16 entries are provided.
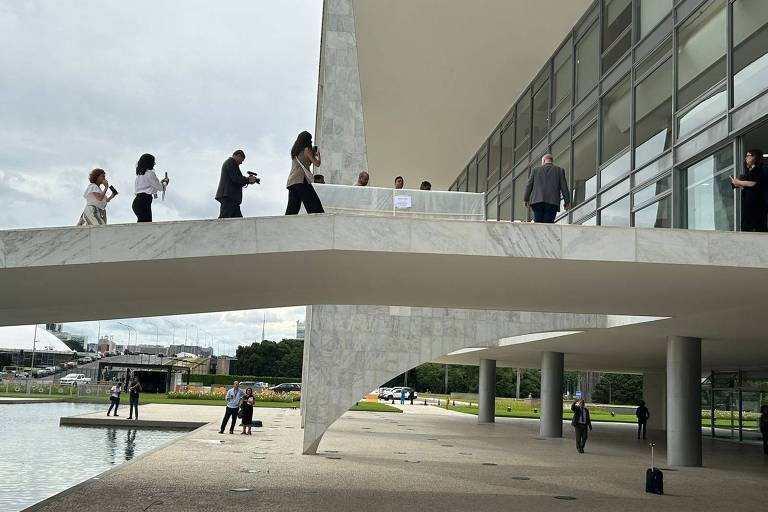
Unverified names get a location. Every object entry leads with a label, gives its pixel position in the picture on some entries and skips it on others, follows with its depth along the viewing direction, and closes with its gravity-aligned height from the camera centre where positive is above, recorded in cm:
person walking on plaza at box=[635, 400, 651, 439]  3381 -169
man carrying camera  1159 +251
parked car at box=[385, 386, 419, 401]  7613 -279
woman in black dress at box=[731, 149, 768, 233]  1166 +270
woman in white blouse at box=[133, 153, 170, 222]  1160 +247
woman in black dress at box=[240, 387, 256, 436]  2595 -167
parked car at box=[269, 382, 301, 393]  6981 -244
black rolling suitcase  1527 -205
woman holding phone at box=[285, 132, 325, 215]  1200 +274
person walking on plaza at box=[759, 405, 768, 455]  2771 -162
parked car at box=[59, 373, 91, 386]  6323 -228
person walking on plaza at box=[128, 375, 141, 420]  3072 -158
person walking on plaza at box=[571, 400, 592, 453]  2322 -147
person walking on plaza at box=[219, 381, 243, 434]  2591 -152
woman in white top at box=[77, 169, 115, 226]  1149 +220
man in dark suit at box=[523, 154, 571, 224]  1348 +304
